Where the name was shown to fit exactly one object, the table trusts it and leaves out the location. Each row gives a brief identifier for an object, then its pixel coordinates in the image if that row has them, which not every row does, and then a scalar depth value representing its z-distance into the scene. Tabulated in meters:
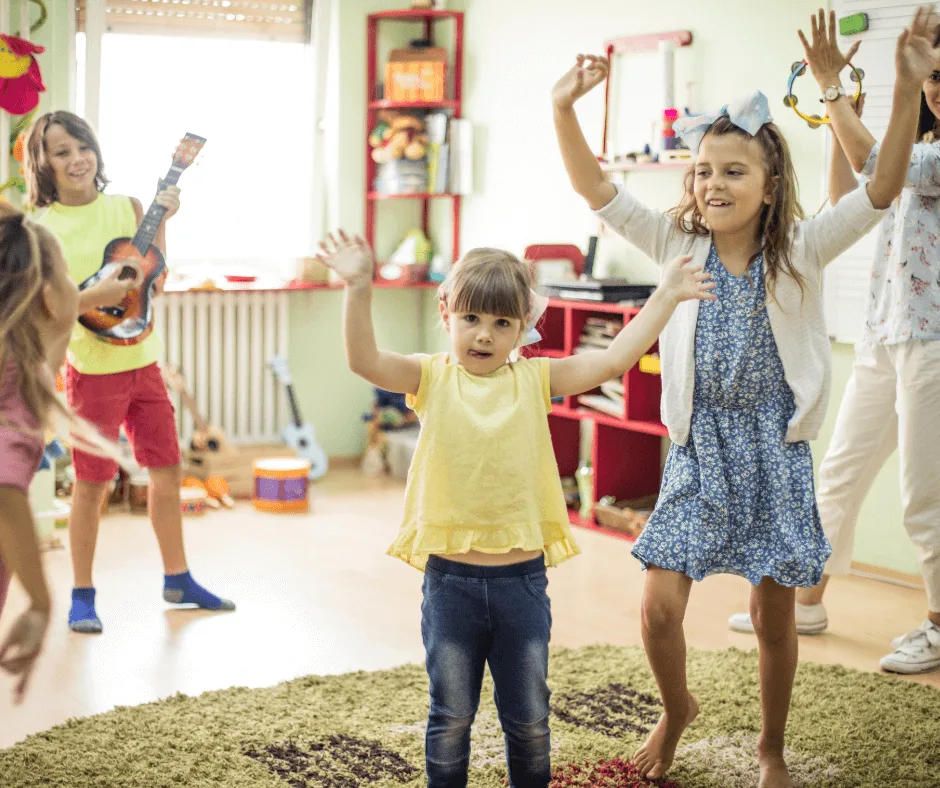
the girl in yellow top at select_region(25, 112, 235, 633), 3.13
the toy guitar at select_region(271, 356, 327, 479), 5.29
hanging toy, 3.54
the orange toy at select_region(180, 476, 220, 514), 4.79
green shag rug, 2.33
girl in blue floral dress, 2.12
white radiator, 5.14
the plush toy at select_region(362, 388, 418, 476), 5.46
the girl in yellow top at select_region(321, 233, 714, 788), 1.86
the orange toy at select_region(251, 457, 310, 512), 4.79
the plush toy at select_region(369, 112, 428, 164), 5.29
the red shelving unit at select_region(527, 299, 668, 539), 4.36
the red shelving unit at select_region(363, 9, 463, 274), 5.32
